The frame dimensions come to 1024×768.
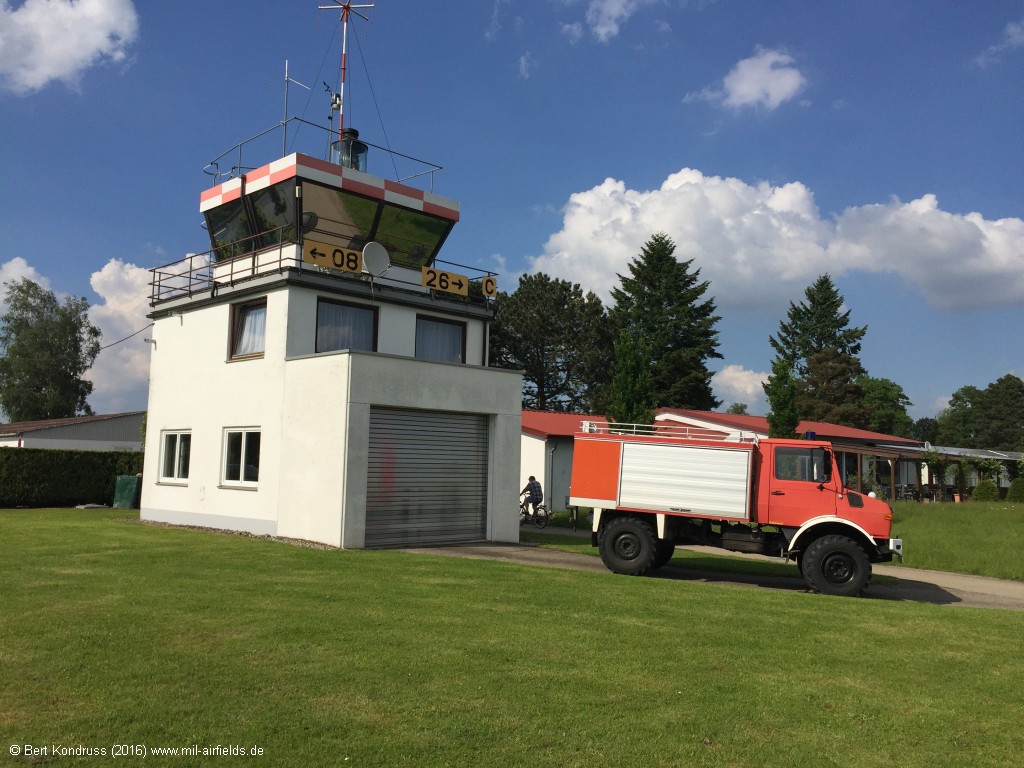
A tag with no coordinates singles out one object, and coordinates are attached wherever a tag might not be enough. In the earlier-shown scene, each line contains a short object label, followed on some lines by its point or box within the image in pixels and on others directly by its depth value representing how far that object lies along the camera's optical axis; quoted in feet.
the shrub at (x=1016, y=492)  131.03
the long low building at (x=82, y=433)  138.62
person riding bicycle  87.61
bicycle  86.33
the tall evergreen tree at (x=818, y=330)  258.57
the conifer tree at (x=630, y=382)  95.91
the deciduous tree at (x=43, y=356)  209.05
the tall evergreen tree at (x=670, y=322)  192.85
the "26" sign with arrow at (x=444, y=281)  69.96
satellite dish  65.36
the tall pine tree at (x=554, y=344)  205.77
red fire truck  42.11
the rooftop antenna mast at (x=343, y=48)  77.97
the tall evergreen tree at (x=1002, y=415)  330.13
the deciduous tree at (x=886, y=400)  326.44
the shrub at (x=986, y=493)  136.36
